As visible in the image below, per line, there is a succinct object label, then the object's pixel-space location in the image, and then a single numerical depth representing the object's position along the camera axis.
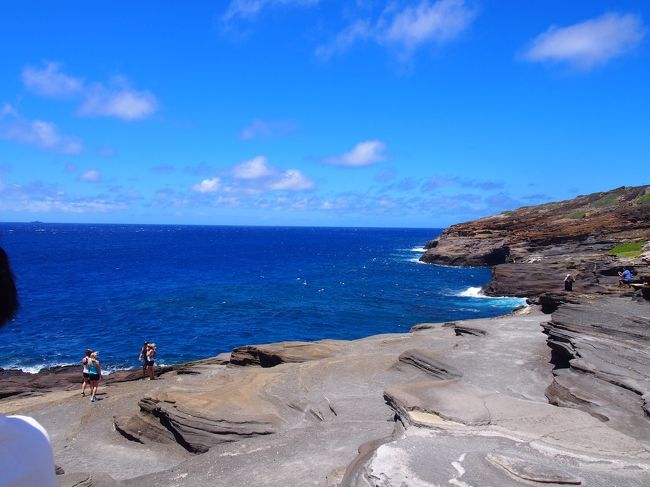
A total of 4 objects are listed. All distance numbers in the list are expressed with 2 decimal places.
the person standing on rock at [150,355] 26.06
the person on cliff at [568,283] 37.25
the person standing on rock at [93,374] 22.20
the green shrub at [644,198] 94.31
